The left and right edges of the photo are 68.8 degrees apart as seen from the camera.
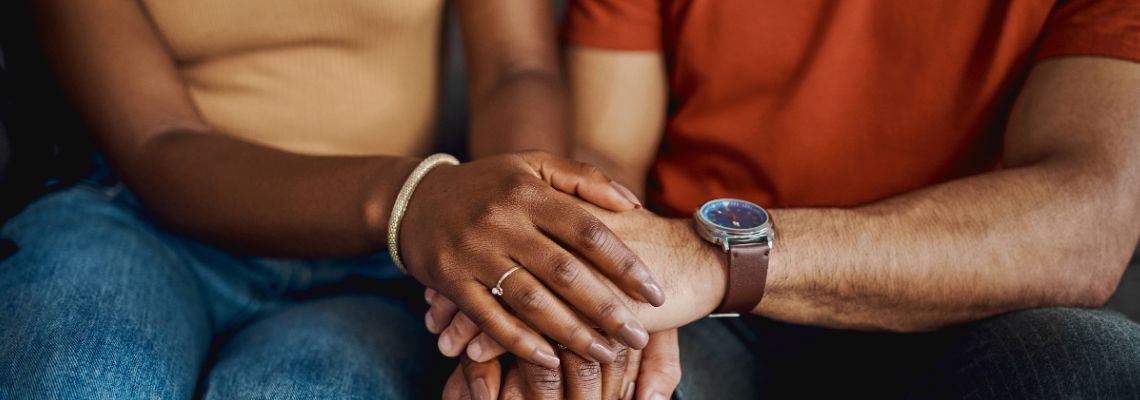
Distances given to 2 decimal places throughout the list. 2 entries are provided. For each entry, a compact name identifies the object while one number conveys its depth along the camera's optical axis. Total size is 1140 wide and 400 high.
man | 0.99
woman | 0.93
